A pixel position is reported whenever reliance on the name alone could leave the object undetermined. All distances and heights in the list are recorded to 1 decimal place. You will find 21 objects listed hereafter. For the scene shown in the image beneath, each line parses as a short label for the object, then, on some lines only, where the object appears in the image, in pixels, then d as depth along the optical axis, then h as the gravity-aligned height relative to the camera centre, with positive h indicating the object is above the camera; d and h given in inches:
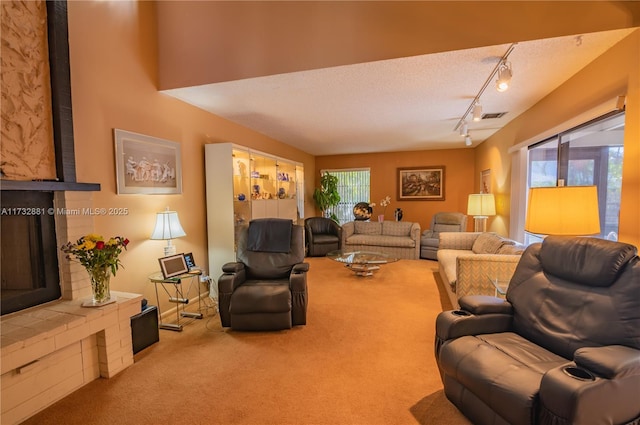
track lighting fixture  94.3 +43.0
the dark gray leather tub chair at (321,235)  246.8 -33.8
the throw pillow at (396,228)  244.7 -27.5
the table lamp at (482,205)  178.7 -6.5
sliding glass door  94.7 +12.4
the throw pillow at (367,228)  254.1 -28.0
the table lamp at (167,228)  116.9 -12.2
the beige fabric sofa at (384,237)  229.3 -34.1
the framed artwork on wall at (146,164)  110.0 +13.7
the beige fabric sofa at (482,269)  110.3 -29.0
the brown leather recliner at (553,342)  49.7 -31.6
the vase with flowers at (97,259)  85.4 -17.8
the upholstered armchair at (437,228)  227.9 -27.8
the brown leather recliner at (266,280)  109.8 -34.7
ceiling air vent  159.8 +43.7
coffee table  167.9 -36.8
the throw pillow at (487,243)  138.2 -25.0
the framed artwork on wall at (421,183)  283.9 +11.4
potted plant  298.6 +2.2
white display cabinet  150.7 +2.6
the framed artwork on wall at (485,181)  221.5 +10.6
